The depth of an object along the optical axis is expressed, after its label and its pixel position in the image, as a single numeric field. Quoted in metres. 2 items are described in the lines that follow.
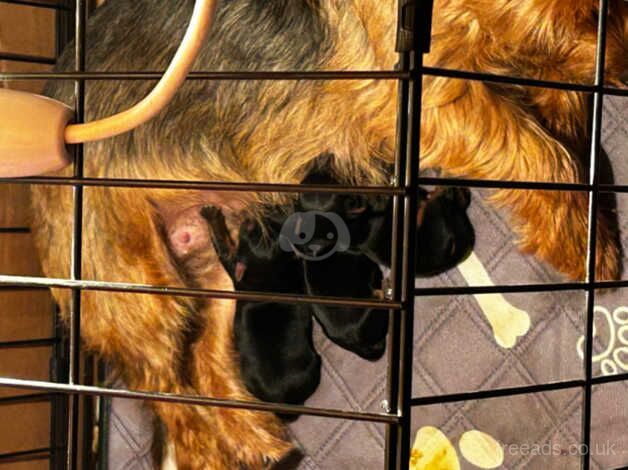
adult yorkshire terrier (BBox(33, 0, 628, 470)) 1.06
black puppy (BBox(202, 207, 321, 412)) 1.16
